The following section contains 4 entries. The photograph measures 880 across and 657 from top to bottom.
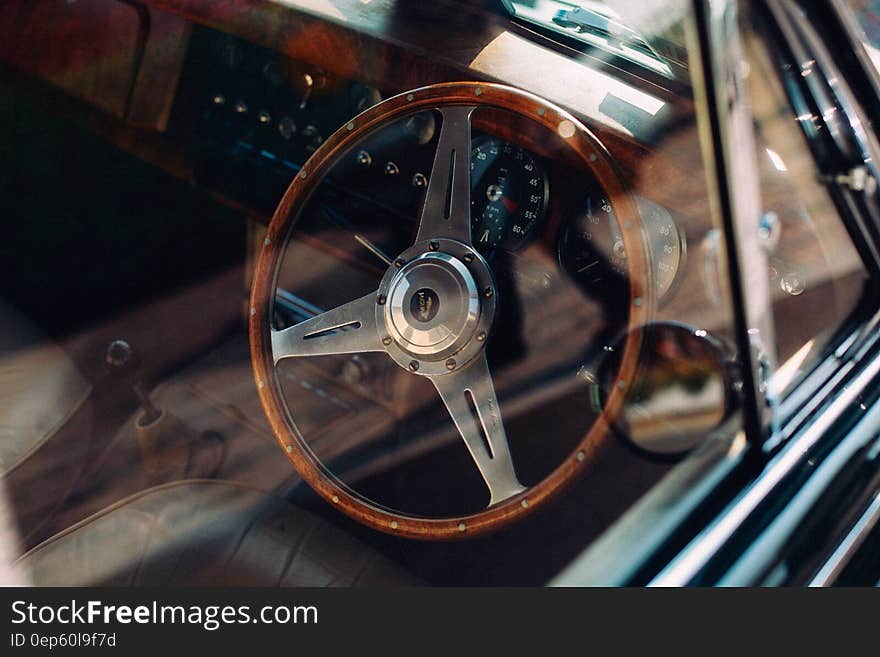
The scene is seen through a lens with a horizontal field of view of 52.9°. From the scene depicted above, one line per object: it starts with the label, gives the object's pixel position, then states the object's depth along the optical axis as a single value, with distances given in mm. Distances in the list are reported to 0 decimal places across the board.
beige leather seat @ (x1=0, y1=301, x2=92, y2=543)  1731
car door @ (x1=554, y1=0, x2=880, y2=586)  958
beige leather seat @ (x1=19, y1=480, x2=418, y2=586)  1518
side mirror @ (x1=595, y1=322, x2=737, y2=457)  1132
